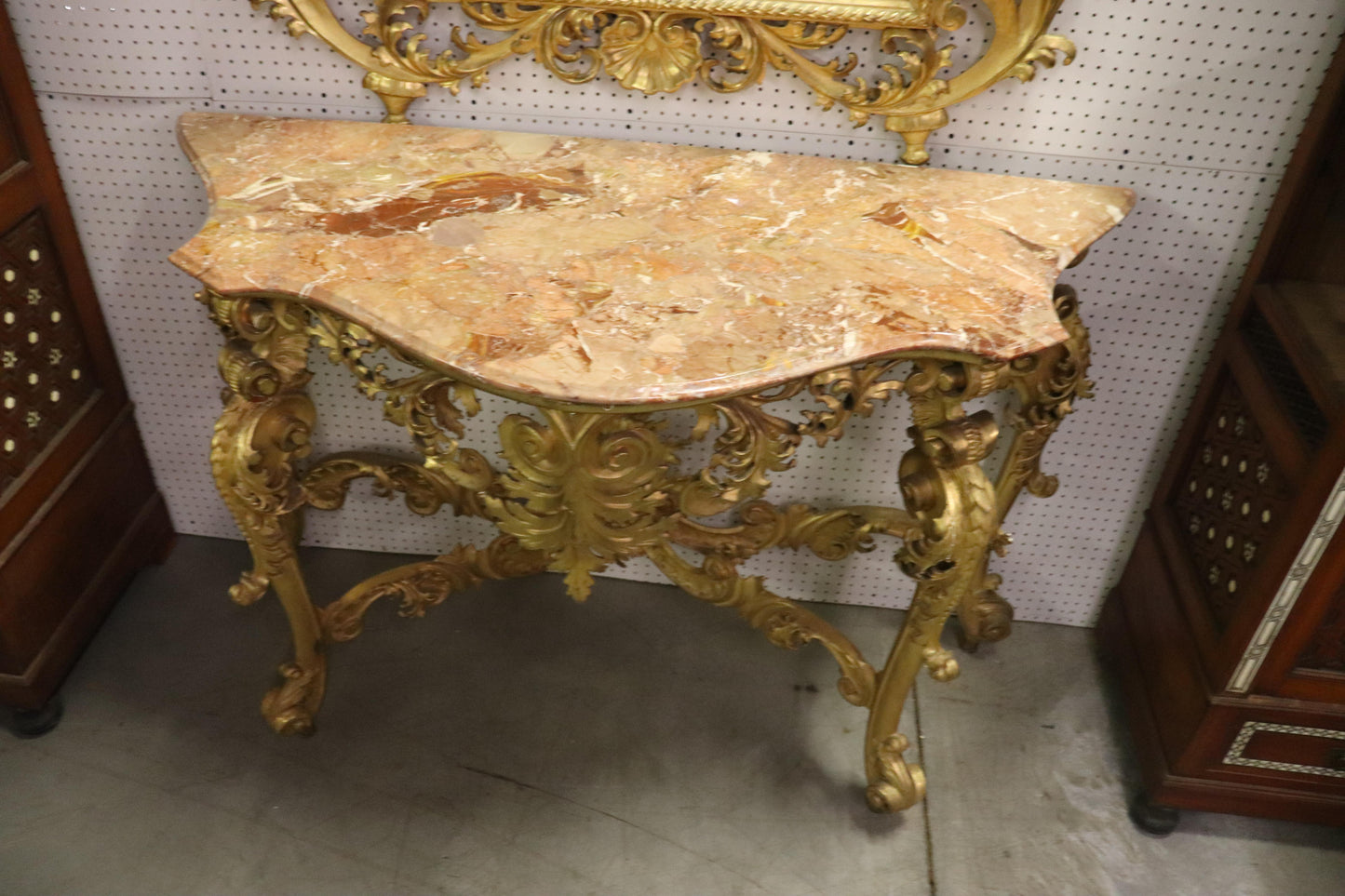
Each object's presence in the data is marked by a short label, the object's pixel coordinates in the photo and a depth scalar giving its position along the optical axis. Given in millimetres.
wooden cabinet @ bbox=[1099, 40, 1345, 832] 1775
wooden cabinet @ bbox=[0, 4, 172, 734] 2084
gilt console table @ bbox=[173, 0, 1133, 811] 1521
